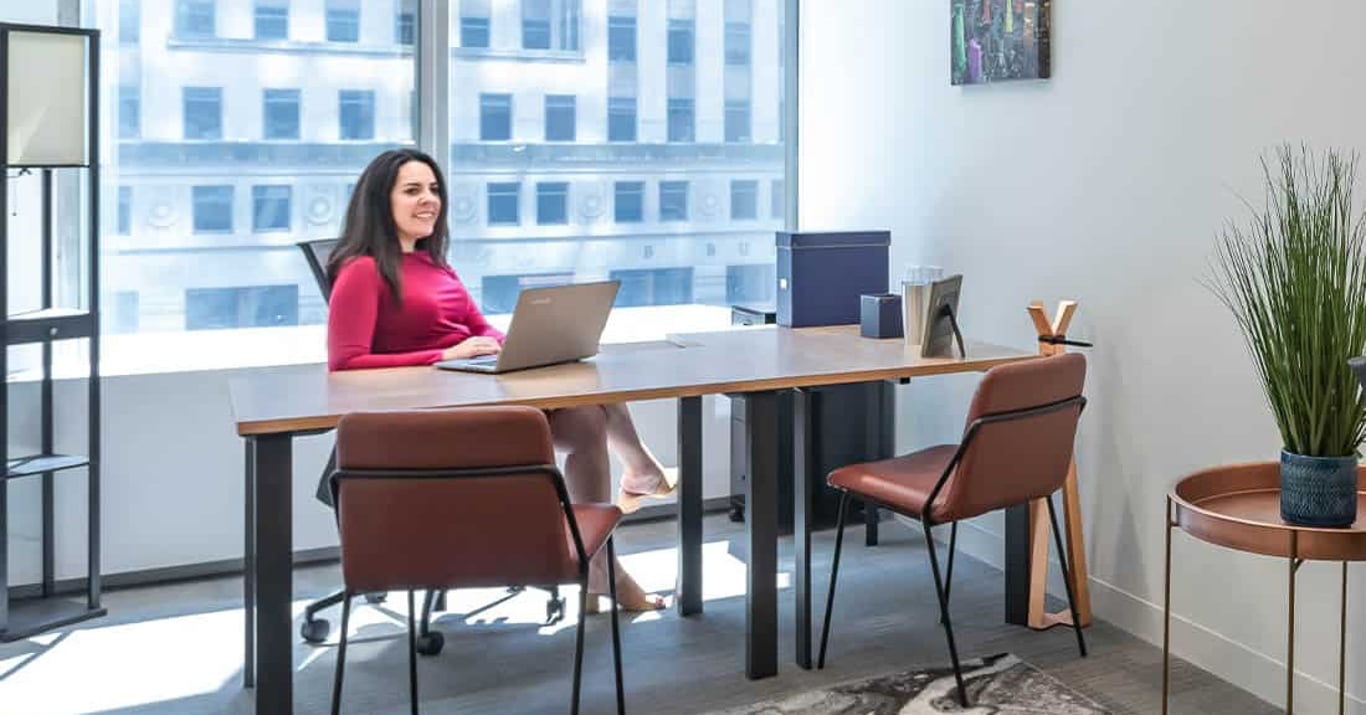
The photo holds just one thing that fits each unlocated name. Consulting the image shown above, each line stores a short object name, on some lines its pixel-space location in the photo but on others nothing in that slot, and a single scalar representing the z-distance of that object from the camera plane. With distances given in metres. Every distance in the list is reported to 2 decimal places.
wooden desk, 2.71
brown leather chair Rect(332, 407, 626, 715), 2.54
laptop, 3.17
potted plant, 2.33
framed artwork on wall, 3.78
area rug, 3.09
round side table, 2.27
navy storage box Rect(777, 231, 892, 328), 4.07
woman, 3.46
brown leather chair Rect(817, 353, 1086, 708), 3.02
